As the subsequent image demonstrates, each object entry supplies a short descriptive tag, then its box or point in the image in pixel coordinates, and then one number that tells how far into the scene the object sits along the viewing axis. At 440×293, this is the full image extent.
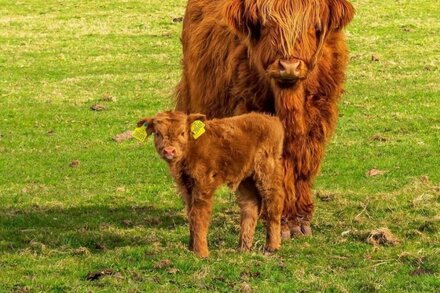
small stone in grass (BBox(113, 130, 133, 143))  14.73
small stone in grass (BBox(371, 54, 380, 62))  20.78
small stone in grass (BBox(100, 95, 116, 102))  17.65
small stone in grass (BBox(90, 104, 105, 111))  16.91
